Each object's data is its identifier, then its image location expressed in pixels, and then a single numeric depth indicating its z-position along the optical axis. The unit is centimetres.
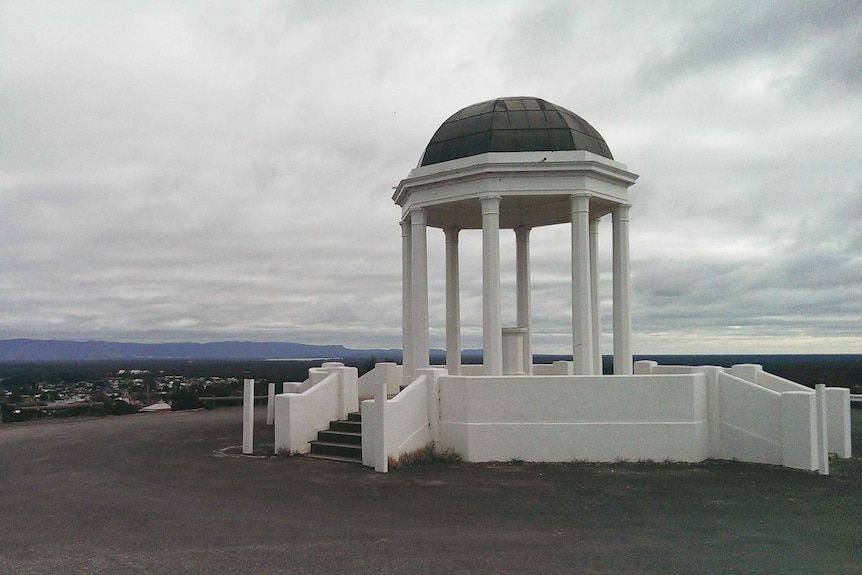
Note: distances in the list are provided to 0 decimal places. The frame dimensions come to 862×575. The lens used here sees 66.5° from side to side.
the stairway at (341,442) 1526
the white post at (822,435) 1344
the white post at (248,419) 1630
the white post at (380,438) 1348
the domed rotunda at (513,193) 1656
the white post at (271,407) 2270
